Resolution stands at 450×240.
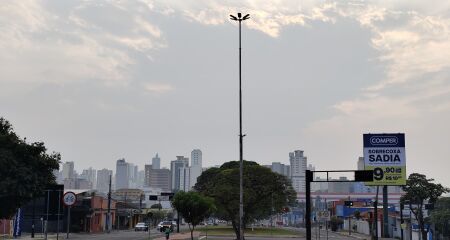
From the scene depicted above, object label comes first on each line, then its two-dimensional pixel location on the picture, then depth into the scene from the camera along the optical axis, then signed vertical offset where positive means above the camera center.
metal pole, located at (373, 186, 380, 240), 55.72 -1.20
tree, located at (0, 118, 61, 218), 39.03 +2.08
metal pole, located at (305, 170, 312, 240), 29.34 -0.02
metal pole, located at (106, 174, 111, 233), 94.43 -2.31
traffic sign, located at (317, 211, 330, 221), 54.34 -1.17
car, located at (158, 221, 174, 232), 87.44 -3.86
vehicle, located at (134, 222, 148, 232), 95.44 -4.45
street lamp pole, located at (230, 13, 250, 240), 40.74 +5.55
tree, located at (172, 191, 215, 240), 49.10 -0.36
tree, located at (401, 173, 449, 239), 68.50 +1.50
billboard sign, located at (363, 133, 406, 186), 46.97 +3.79
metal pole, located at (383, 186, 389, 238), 52.24 -0.24
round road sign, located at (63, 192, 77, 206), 32.69 +0.09
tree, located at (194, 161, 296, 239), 62.78 +1.14
